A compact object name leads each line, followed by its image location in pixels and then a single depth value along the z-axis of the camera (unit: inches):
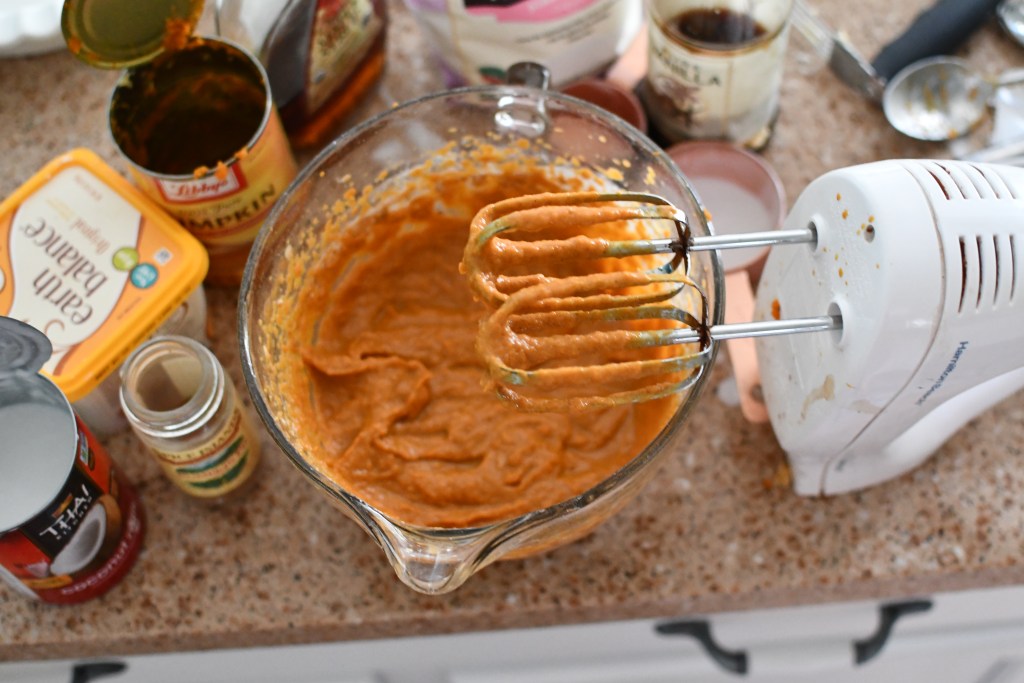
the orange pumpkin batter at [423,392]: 29.8
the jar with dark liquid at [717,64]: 31.9
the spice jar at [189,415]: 27.4
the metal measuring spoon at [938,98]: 35.4
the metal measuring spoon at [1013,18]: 36.9
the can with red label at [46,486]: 26.0
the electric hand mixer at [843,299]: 22.5
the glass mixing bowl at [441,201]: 24.5
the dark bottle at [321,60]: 33.1
